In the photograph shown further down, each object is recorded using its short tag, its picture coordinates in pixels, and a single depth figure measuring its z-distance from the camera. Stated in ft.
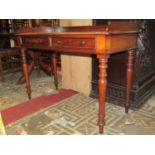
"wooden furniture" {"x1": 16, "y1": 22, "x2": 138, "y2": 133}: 4.37
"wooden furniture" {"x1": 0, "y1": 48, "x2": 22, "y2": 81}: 10.59
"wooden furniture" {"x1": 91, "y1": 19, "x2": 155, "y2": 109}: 6.66
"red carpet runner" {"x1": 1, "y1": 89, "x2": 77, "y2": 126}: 6.49
